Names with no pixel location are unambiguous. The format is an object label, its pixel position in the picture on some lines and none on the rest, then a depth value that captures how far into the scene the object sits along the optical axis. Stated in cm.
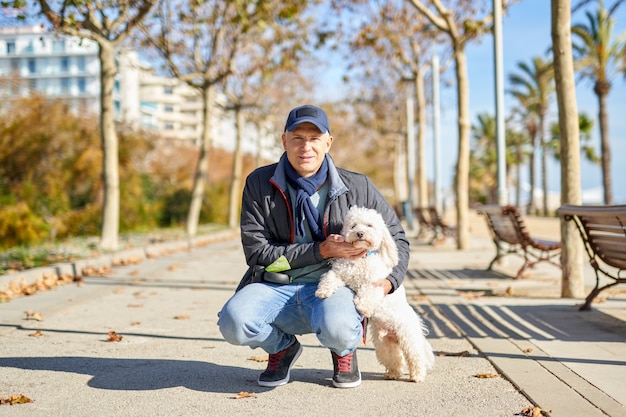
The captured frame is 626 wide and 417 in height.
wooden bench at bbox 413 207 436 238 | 2250
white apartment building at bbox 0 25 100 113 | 10106
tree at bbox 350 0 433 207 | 2456
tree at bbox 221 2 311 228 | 2388
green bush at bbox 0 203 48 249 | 1584
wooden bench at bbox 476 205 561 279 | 1055
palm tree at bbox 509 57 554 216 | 5461
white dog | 451
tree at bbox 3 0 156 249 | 1550
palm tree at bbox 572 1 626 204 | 3966
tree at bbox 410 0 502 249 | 1641
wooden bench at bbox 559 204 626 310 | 661
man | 469
